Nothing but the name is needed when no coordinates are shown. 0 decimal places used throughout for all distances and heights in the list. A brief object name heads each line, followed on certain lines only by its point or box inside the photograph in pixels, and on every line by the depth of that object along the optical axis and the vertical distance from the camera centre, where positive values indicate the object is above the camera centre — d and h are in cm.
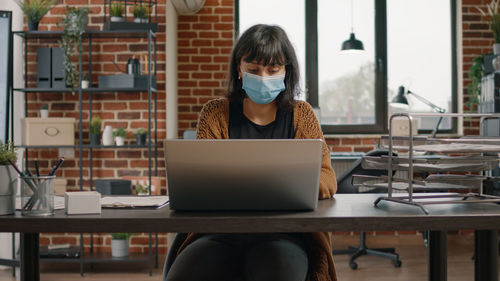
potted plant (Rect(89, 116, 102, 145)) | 362 +7
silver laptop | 114 -7
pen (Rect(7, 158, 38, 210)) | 117 -11
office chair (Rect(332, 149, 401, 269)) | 329 -70
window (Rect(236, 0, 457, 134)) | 472 +75
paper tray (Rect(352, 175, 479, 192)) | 132 -12
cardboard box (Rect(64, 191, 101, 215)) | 119 -14
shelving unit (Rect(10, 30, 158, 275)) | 351 +33
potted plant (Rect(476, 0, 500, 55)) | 416 +101
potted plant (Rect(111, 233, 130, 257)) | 359 -71
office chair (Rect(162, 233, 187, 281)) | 148 -31
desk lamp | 425 +33
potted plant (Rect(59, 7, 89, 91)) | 353 +71
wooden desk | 110 -17
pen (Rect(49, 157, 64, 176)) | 128 -7
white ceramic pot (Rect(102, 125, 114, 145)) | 363 +4
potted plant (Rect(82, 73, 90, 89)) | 361 +41
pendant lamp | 429 +78
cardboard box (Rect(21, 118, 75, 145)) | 355 +7
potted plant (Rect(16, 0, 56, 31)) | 356 +88
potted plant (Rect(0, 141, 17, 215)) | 118 -10
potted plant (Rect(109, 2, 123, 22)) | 359 +87
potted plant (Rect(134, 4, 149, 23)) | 362 +88
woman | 137 +3
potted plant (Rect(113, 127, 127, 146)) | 365 +3
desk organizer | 123 -6
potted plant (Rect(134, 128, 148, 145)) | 365 +4
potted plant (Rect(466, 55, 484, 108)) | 433 +53
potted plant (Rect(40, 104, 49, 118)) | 366 +21
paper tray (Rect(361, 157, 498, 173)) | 126 -6
